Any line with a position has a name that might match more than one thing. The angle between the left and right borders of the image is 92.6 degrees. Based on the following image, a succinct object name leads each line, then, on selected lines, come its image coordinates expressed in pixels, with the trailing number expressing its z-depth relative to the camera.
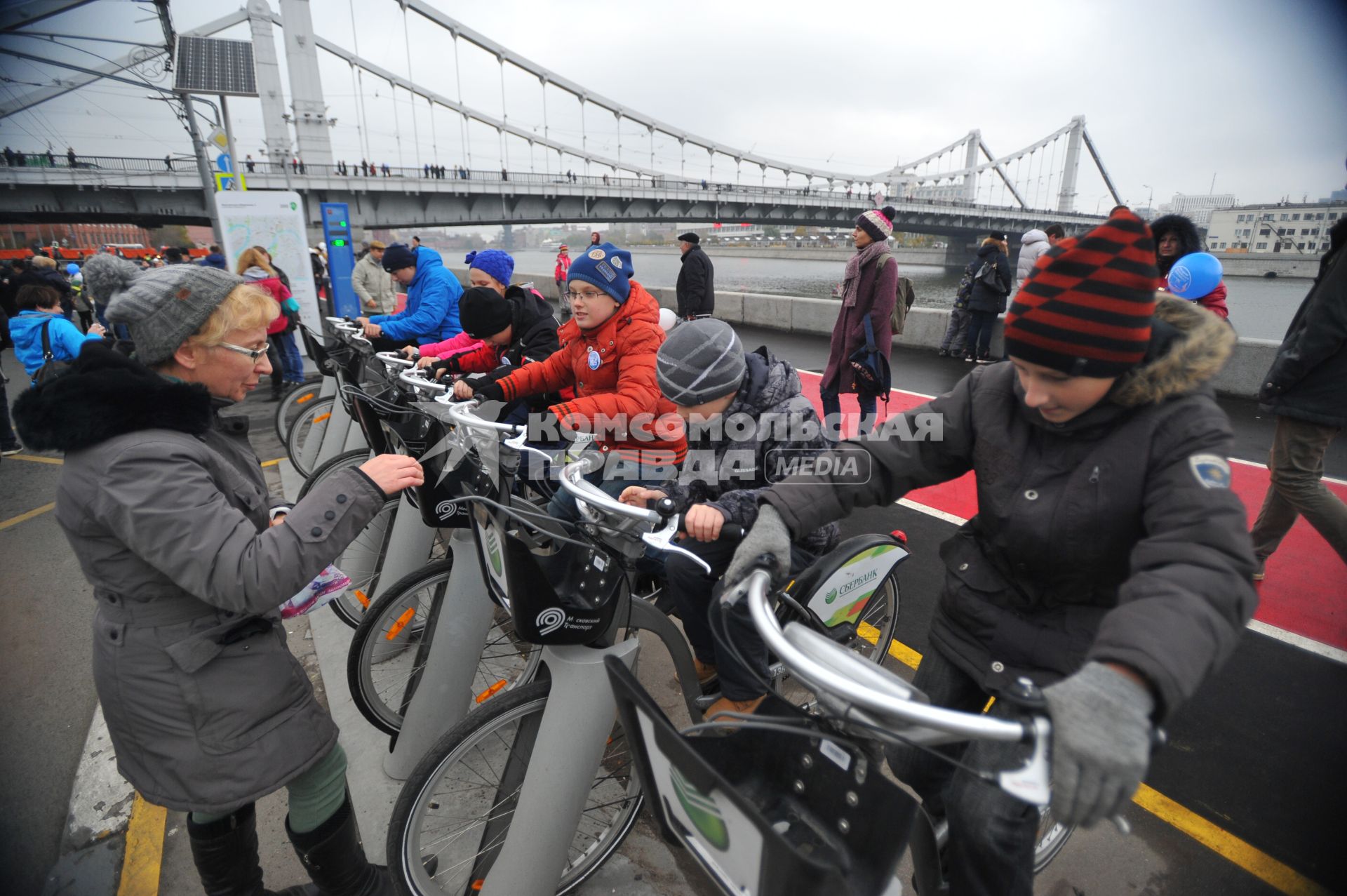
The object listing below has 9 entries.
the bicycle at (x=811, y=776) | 0.91
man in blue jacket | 4.91
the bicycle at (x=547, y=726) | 1.62
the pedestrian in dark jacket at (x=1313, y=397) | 2.91
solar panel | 12.98
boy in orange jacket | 2.73
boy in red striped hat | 0.94
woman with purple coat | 5.07
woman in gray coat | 1.34
